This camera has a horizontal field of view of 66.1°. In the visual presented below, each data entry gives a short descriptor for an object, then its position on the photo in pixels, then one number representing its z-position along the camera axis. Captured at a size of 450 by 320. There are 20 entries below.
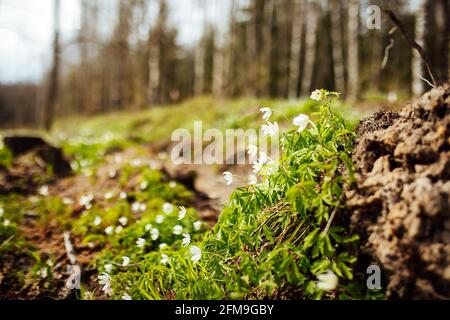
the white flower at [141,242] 2.48
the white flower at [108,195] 3.68
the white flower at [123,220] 3.06
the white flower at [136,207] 3.37
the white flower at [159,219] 2.87
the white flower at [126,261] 2.22
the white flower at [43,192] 3.98
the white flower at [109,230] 2.90
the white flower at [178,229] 2.50
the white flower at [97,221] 3.12
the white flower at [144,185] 3.85
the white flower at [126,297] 1.87
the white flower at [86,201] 3.33
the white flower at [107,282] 2.02
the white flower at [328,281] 1.40
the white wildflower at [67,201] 3.74
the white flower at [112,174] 4.43
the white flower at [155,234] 2.63
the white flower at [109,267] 2.28
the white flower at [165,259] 2.08
